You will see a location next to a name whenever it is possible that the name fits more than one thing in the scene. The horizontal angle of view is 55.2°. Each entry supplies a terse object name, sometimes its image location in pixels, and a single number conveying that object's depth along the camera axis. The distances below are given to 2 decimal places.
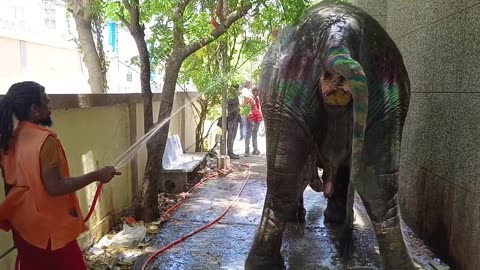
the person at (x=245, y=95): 10.04
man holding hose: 2.34
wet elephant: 3.14
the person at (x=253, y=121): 10.09
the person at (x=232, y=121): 9.38
